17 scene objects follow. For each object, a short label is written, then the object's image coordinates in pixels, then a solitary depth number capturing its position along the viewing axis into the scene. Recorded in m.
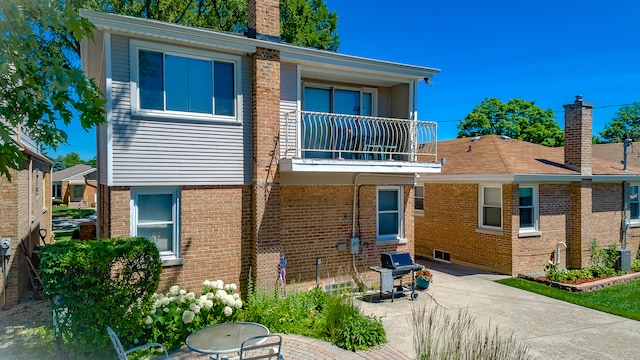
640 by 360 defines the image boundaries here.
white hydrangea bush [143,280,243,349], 6.84
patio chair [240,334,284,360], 5.22
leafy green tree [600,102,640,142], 45.03
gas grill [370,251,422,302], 9.92
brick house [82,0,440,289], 8.16
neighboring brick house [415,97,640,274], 13.41
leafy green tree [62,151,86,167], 104.31
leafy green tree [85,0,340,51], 19.38
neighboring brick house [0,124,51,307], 9.29
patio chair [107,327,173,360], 4.90
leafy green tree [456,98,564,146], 39.38
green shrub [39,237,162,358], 5.74
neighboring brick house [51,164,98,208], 43.77
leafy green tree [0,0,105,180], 4.81
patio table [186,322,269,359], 5.43
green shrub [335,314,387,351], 7.06
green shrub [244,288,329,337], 7.77
